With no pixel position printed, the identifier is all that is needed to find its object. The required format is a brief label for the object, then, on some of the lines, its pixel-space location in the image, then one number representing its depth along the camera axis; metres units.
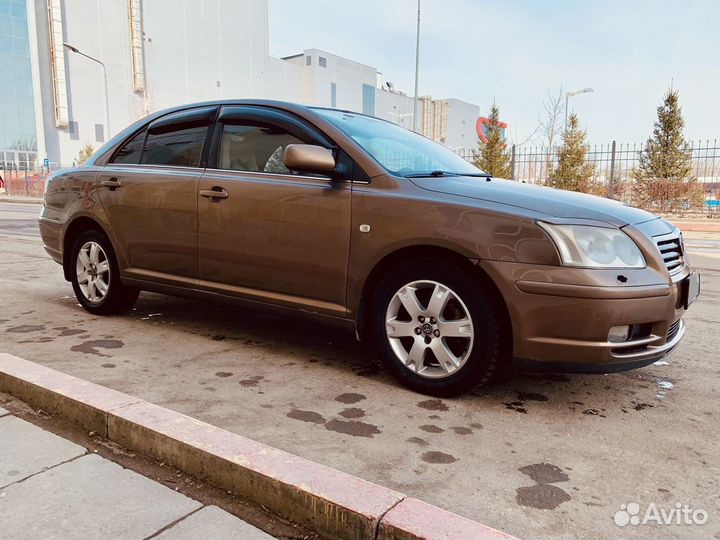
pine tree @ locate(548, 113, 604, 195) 19.70
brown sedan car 2.80
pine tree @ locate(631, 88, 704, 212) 19.34
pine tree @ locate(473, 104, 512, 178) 21.52
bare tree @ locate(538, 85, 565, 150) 28.41
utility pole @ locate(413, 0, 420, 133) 24.91
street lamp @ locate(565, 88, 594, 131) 26.75
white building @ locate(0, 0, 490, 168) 47.03
